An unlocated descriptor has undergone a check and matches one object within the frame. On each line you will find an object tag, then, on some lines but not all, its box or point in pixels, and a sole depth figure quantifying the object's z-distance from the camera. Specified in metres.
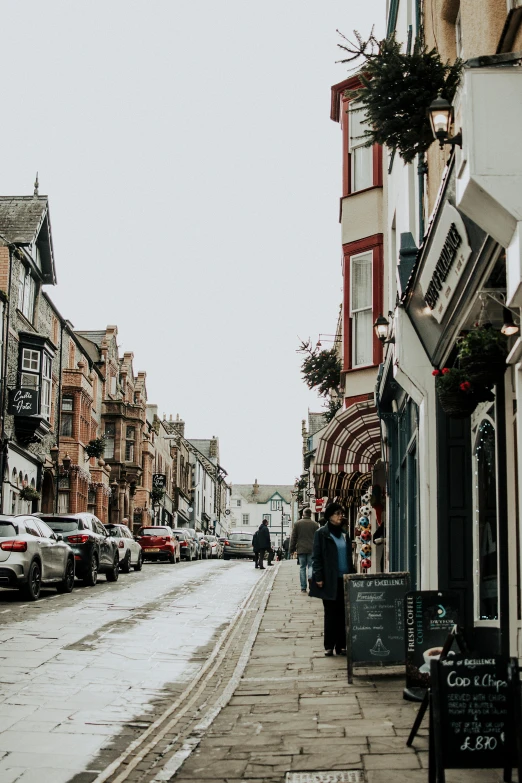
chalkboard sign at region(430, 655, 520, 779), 5.38
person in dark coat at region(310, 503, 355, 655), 12.03
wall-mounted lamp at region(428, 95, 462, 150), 7.52
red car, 41.44
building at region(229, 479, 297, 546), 164.12
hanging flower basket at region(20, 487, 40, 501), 37.12
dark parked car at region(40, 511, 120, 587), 23.75
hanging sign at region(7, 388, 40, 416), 35.84
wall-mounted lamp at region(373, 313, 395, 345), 15.06
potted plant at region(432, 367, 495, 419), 8.16
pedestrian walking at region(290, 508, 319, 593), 21.25
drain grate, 6.11
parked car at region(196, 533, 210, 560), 56.71
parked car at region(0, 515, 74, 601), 18.78
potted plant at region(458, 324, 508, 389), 7.67
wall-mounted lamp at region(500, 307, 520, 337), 7.16
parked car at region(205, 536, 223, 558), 62.06
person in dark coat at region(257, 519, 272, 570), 34.72
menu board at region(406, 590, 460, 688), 8.70
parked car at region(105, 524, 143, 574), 30.45
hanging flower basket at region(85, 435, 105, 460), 49.12
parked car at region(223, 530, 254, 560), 53.31
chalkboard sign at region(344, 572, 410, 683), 10.22
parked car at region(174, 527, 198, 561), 47.56
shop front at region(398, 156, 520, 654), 7.93
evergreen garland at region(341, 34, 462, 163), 8.98
